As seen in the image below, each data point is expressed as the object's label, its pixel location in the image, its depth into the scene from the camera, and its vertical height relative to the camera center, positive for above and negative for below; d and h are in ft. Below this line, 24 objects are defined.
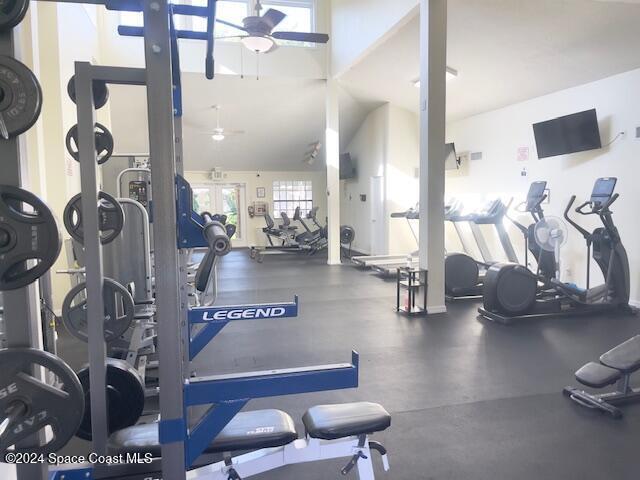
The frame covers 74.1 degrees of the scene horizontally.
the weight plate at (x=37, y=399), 4.34 -1.92
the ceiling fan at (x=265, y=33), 13.29 +6.60
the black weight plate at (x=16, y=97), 4.05 +1.16
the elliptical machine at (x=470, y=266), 18.79 -2.43
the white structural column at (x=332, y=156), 29.01 +3.91
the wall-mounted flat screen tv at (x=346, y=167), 36.68 +3.93
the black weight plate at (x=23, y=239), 4.16 -0.22
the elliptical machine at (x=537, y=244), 16.22 -1.40
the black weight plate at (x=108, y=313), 6.68 -1.68
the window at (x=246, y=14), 27.07 +13.55
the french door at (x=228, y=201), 39.47 +1.22
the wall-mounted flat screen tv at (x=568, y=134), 17.43 +3.27
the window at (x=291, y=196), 41.57 +1.71
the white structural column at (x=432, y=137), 15.81 +2.82
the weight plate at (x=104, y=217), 6.24 -0.02
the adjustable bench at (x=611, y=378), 8.54 -3.43
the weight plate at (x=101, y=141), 5.98 +1.07
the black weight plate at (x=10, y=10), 4.09 +2.00
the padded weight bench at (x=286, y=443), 5.41 -3.04
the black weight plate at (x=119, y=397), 6.25 -2.69
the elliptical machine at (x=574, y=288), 15.08 -2.89
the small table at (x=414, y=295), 16.42 -3.30
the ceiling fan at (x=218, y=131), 27.81 +5.66
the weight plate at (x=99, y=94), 5.45 +1.62
